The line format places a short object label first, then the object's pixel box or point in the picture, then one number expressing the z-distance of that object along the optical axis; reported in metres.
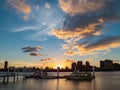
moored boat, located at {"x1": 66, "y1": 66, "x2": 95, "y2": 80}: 57.61
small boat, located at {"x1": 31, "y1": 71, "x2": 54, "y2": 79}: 64.60
